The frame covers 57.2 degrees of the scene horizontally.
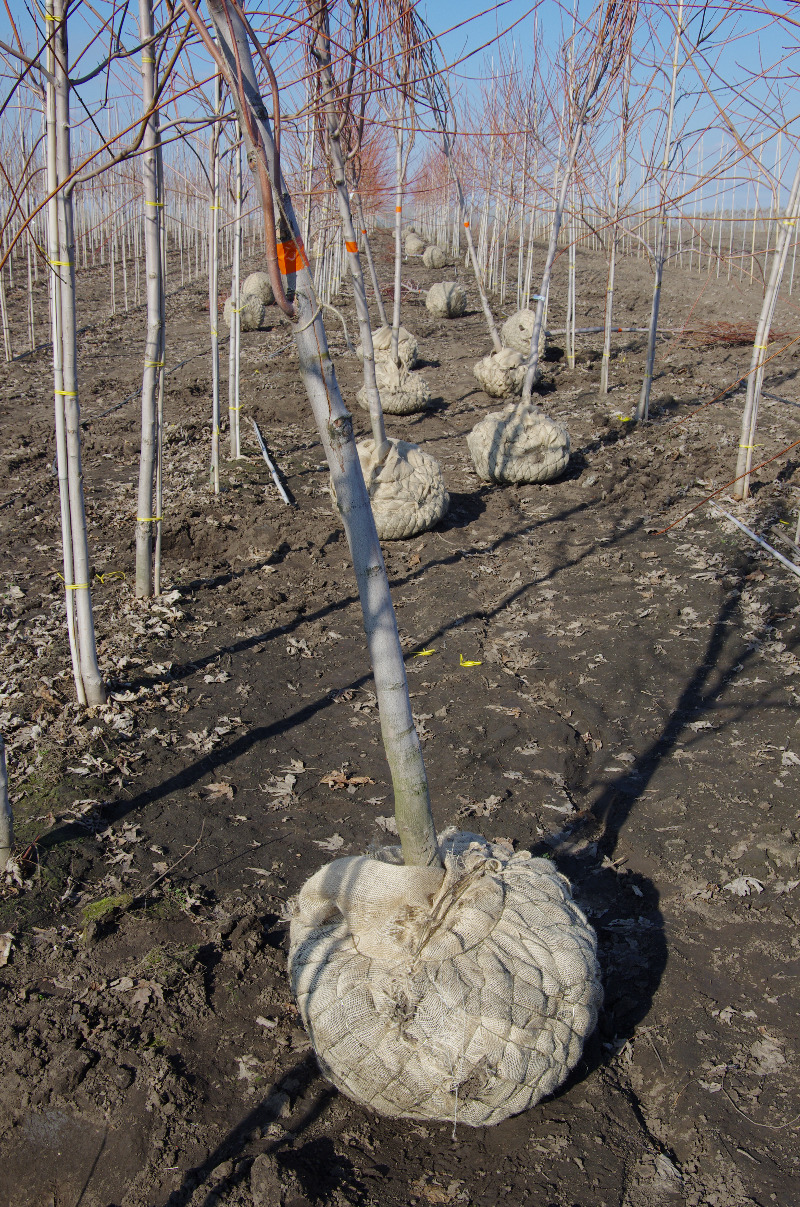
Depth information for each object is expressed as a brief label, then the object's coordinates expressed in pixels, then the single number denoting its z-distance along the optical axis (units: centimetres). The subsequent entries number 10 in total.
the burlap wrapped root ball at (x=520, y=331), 1302
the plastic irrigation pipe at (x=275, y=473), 790
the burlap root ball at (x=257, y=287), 1795
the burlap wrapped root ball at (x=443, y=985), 210
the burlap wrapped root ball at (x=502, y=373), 1098
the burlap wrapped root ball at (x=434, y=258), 2778
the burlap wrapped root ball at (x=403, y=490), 674
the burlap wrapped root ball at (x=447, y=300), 1784
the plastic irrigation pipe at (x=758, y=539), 524
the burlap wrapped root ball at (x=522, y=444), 797
